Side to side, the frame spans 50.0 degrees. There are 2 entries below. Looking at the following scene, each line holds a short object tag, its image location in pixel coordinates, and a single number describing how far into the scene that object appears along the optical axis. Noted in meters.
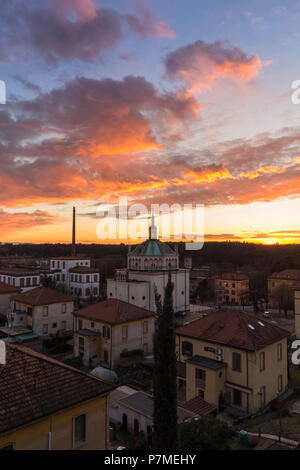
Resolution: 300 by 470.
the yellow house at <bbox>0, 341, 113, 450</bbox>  9.89
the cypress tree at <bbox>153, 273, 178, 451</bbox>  11.91
